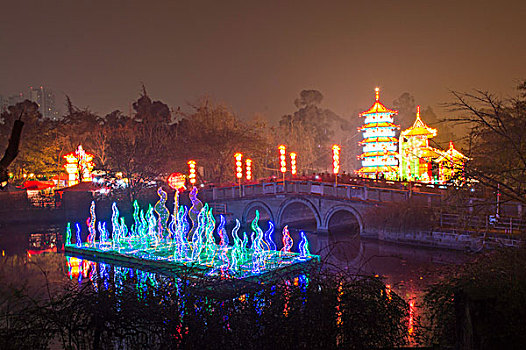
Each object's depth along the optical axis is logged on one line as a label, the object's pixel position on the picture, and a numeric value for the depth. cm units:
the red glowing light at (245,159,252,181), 3592
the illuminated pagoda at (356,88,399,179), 3903
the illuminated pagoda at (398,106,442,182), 3712
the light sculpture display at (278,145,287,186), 3372
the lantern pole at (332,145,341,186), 3115
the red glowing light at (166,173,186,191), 3494
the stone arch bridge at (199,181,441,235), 2702
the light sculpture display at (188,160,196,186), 3825
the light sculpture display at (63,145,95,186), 4016
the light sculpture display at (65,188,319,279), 1888
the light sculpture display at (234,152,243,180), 3481
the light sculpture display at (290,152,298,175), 3679
